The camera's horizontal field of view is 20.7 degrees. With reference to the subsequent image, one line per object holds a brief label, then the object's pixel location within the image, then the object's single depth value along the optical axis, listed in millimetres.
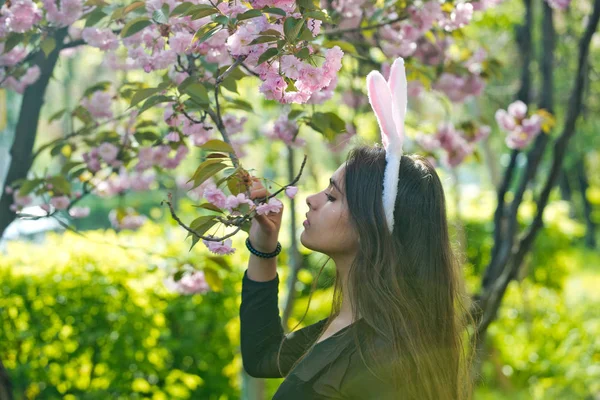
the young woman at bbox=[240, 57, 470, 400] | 2740
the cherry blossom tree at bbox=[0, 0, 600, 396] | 2648
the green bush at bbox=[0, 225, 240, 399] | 4611
